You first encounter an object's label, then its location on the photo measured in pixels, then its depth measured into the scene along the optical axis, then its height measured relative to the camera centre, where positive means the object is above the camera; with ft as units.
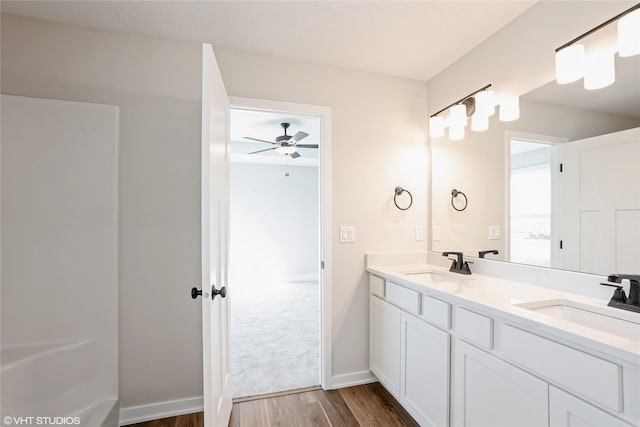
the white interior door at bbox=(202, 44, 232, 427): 4.46 -0.55
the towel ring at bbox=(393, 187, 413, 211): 7.80 +0.58
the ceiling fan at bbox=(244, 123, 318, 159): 12.60 +3.13
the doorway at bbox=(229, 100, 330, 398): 7.61 -2.55
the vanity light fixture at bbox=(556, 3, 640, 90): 3.99 +2.37
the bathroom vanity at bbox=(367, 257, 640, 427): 3.00 -1.82
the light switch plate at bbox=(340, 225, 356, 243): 7.42 -0.47
